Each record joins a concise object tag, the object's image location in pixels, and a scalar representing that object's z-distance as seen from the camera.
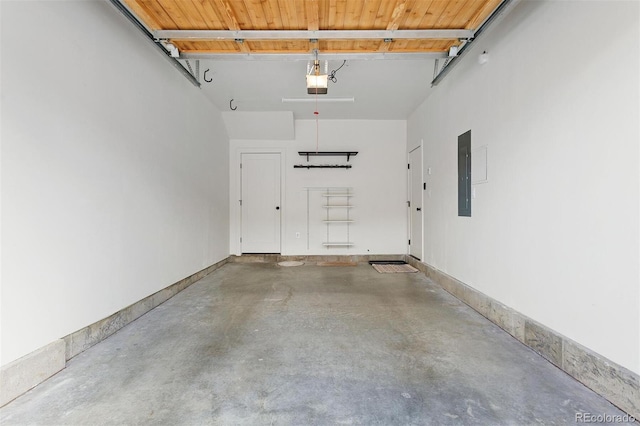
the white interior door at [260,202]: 6.03
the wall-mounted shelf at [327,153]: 5.86
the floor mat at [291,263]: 5.58
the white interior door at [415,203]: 5.05
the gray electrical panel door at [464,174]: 3.21
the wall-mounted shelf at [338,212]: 6.03
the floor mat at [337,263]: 5.61
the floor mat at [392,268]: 4.86
